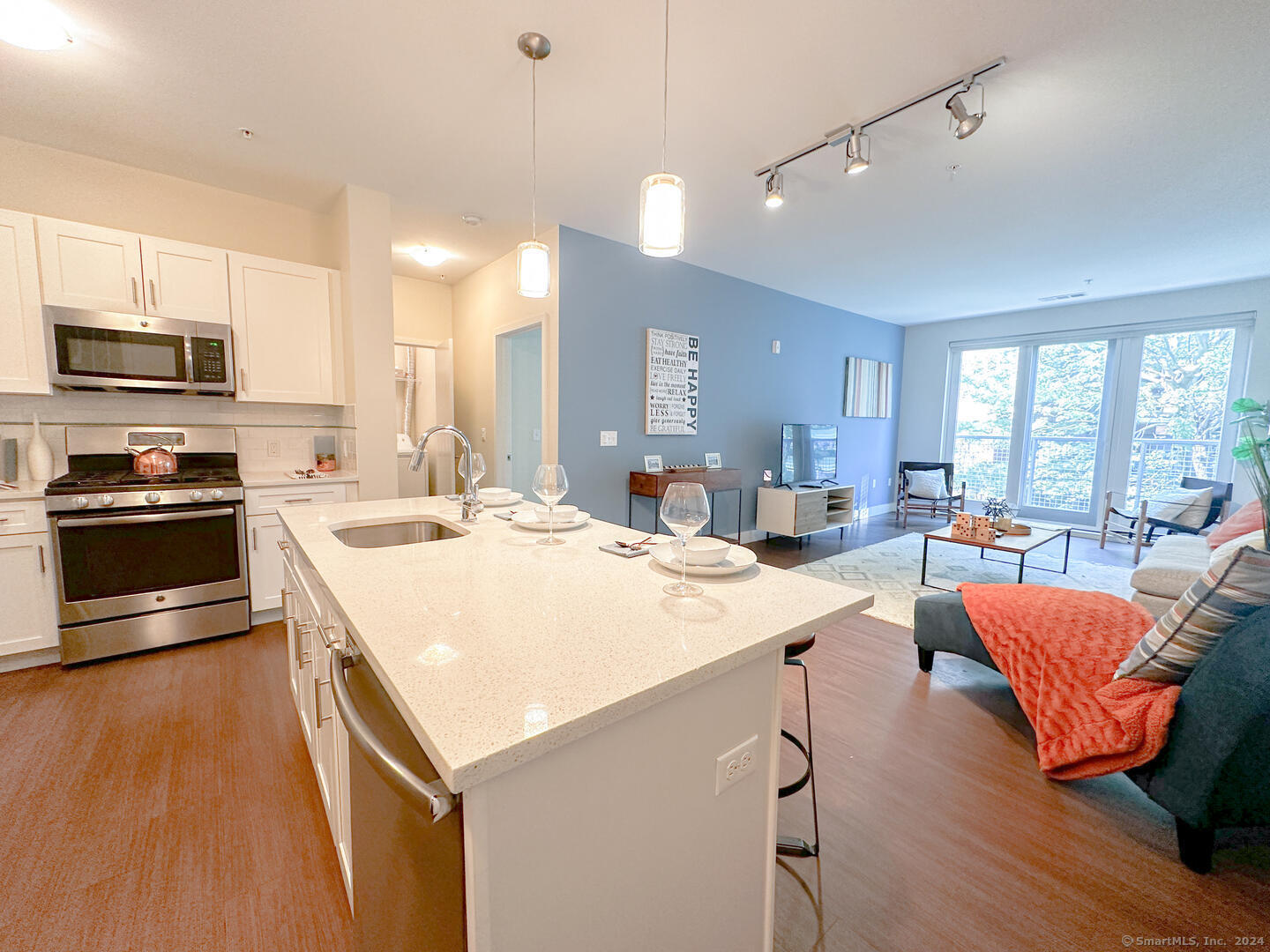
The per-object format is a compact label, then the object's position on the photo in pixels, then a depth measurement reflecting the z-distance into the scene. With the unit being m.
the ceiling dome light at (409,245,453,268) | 4.05
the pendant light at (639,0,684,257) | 1.46
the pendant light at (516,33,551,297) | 2.00
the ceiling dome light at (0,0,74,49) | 1.77
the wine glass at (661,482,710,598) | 1.08
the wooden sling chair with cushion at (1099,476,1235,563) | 4.30
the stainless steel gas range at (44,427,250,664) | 2.41
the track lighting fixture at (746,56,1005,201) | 2.03
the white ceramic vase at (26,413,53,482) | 2.62
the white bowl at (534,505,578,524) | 1.72
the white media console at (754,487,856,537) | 4.84
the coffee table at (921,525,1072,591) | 3.47
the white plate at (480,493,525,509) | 2.16
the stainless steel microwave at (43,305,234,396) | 2.52
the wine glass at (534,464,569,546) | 1.56
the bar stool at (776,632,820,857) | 1.37
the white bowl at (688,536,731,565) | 1.20
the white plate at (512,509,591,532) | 1.66
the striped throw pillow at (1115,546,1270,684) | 1.36
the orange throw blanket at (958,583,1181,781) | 1.52
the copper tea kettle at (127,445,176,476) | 2.77
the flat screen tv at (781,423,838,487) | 5.12
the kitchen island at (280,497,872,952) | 0.63
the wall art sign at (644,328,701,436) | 4.24
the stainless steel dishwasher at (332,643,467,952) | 0.65
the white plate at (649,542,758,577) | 1.19
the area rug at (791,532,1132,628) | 3.64
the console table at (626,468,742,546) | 3.96
